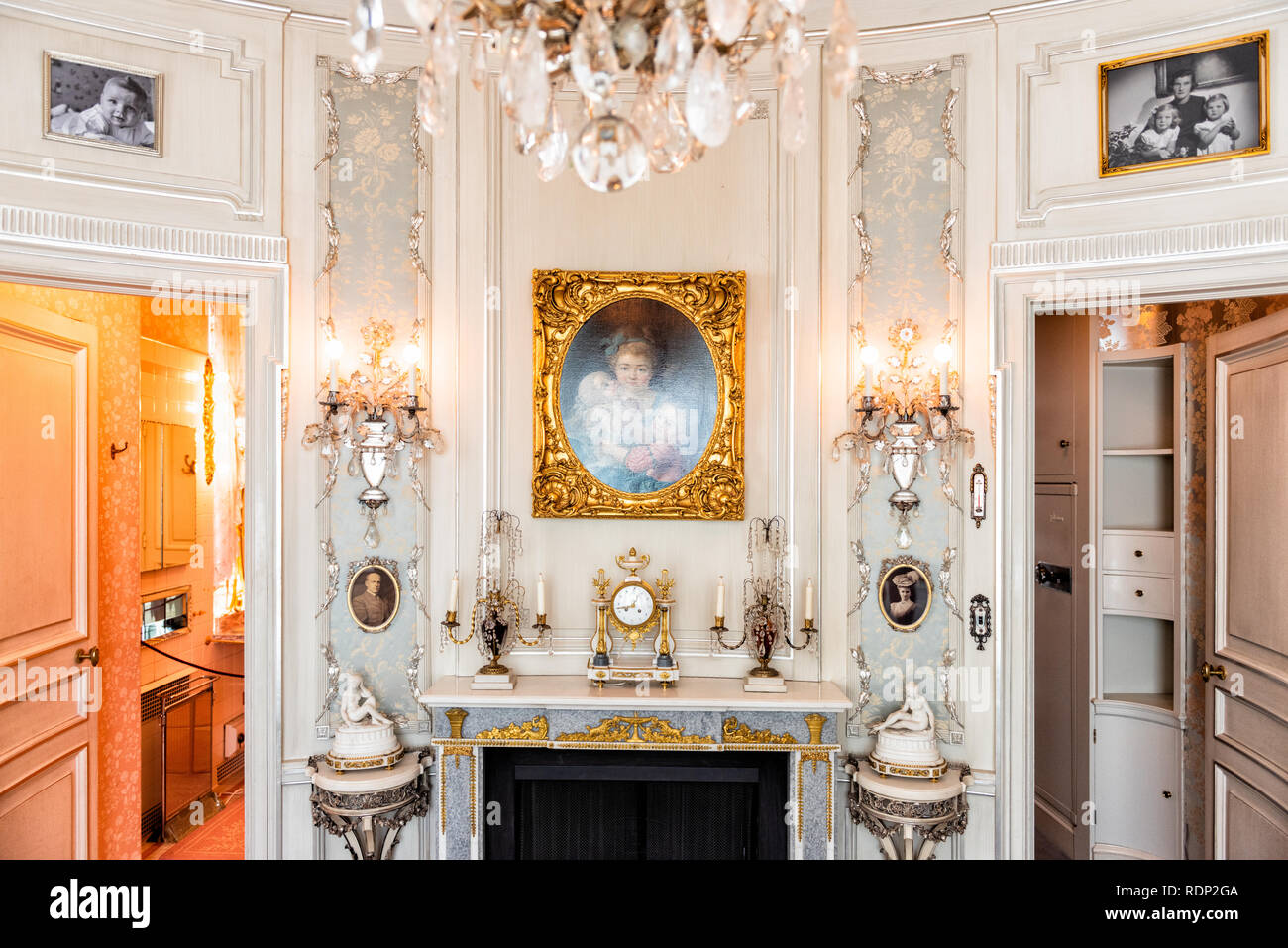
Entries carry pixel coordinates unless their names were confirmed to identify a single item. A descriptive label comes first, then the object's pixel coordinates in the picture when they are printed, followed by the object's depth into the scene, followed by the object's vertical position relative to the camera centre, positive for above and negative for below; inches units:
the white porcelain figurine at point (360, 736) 110.8 -39.4
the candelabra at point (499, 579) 118.0 -17.1
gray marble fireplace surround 108.5 -38.2
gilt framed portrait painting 119.3 +12.9
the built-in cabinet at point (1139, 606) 138.5 -25.3
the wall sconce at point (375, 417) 116.9 +9.3
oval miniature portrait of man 119.3 -19.7
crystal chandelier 45.4 +26.6
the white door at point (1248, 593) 110.7 -18.9
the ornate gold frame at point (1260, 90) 101.9 +54.4
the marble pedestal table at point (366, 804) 108.3 -48.7
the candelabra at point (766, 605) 112.7 -20.6
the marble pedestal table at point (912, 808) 105.2 -48.2
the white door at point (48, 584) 116.7 -18.4
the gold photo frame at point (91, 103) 104.9 +53.9
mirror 186.7 -5.3
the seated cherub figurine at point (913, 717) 110.0 -36.2
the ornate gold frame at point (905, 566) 117.5 -15.1
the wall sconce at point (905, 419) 115.0 +8.8
